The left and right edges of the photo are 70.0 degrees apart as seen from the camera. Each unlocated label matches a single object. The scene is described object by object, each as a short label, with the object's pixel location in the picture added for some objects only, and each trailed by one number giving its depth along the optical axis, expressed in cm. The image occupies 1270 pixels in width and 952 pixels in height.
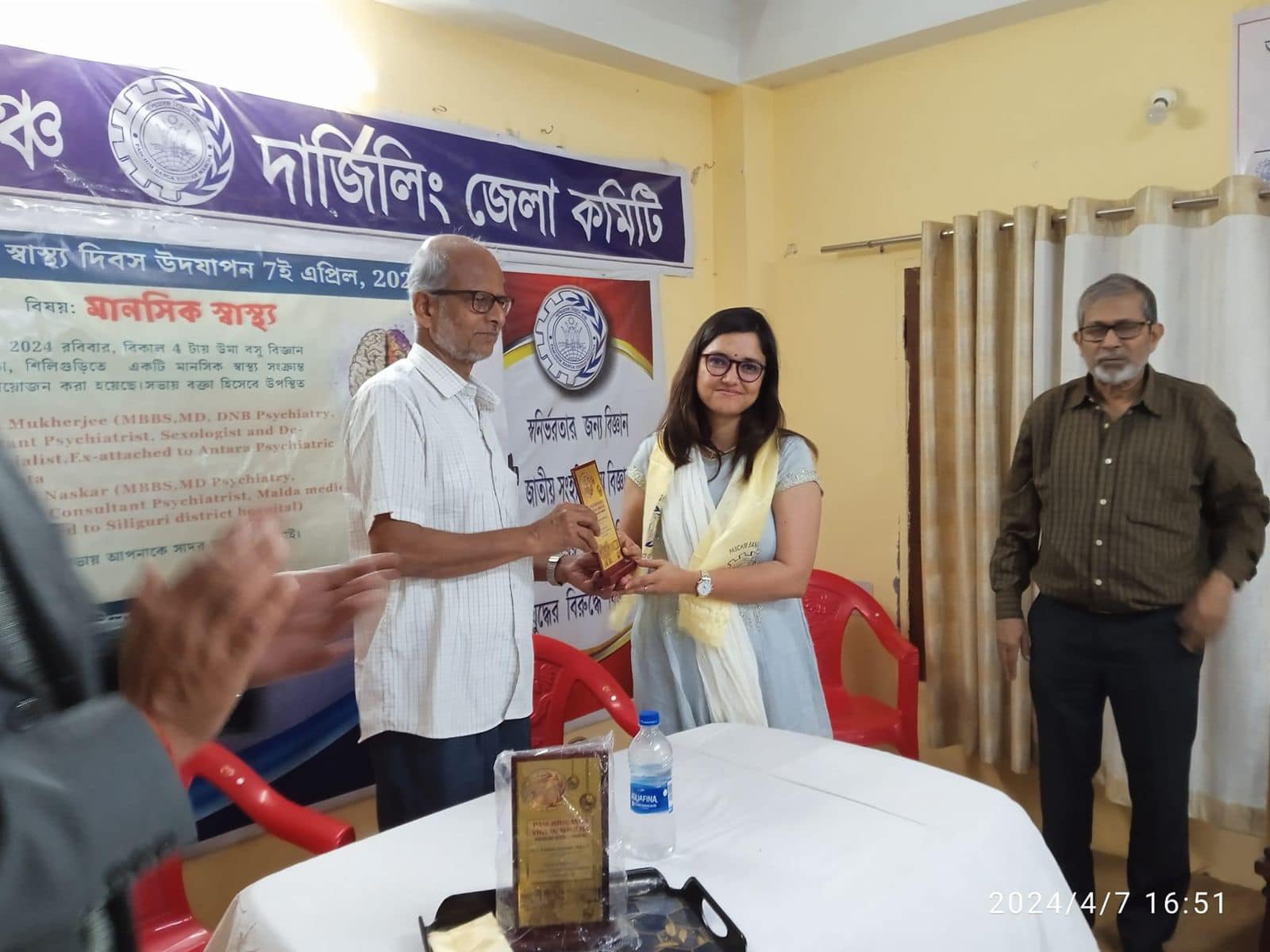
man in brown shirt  217
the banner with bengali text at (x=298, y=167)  196
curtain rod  240
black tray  106
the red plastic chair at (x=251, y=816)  180
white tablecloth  115
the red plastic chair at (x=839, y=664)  283
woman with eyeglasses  205
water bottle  133
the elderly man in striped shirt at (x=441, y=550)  174
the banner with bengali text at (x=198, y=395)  195
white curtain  233
